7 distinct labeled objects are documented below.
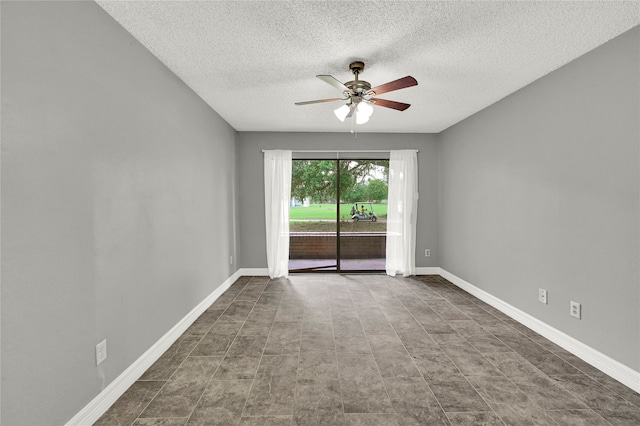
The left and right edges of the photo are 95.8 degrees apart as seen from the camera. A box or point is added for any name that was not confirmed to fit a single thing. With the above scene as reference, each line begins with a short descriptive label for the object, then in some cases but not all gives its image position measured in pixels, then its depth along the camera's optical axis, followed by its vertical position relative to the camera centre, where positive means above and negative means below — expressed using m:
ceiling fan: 2.18 +0.91
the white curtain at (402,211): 4.77 -0.14
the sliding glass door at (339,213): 5.27 -0.19
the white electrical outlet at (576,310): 2.36 -0.88
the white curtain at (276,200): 4.69 +0.05
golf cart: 6.01 -0.20
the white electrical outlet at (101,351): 1.69 -0.88
